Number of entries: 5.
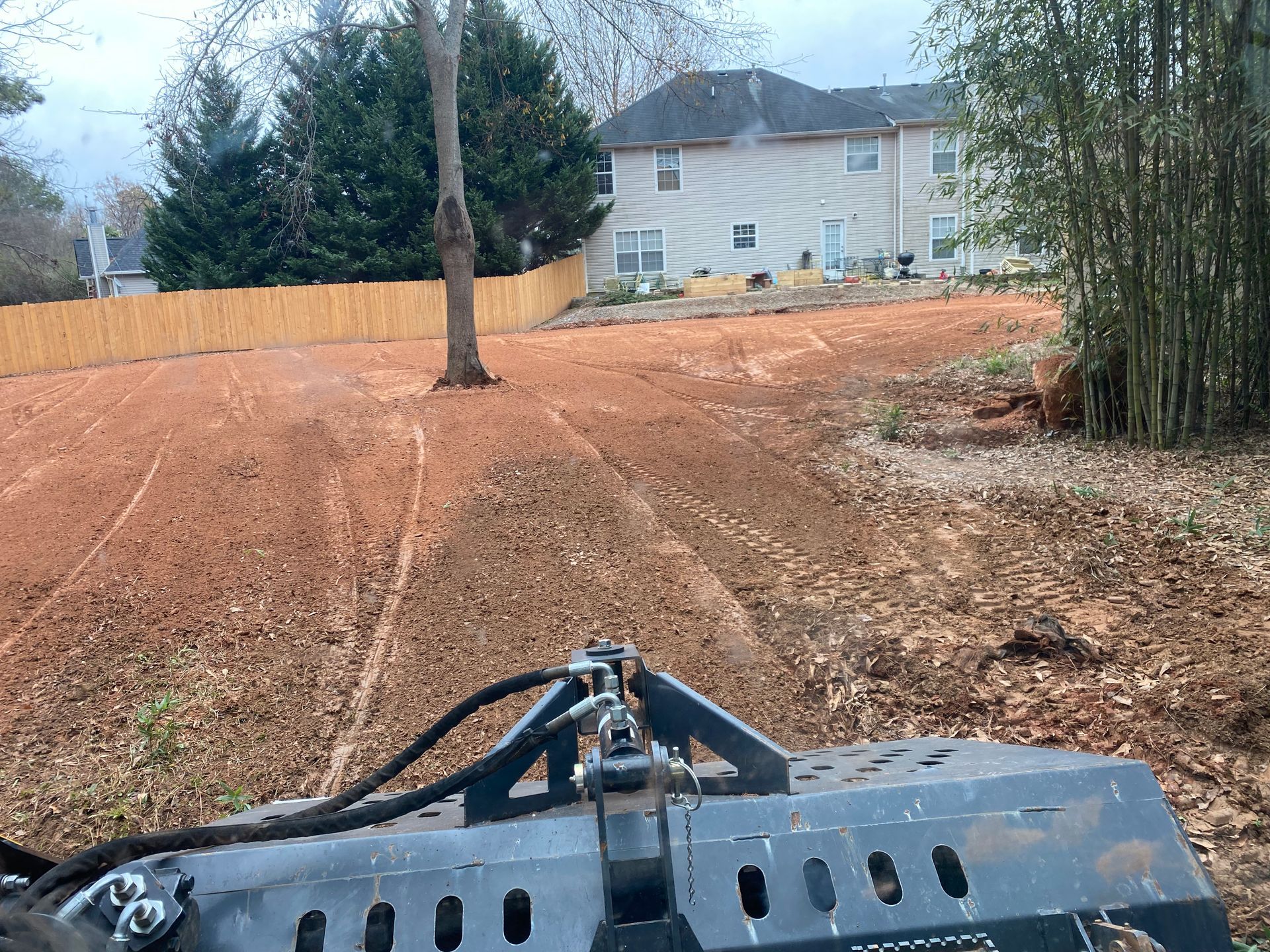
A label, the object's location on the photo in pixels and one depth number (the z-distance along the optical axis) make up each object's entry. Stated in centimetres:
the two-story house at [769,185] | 2928
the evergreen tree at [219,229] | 2558
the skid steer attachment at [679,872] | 154
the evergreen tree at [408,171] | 2455
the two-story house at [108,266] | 3750
